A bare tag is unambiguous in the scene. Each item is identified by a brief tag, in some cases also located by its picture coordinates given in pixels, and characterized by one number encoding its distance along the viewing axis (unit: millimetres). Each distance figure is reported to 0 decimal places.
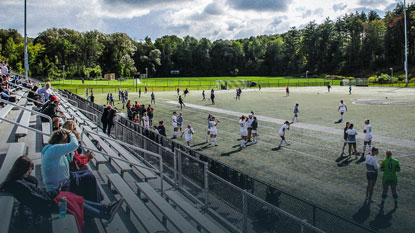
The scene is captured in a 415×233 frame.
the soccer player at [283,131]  16641
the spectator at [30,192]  4402
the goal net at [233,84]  87838
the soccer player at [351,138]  14516
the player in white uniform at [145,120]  20408
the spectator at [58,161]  4699
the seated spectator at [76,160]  6010
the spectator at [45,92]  15223
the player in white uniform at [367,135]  14781
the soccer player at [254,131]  17762
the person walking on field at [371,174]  9586
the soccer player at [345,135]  14977
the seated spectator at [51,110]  10070
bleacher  5452
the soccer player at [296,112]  24406
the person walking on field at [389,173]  9414
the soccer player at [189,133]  17109
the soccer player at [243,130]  16875
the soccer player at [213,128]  17406
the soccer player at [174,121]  19370
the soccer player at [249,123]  18188
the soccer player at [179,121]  19872
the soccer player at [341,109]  24391
